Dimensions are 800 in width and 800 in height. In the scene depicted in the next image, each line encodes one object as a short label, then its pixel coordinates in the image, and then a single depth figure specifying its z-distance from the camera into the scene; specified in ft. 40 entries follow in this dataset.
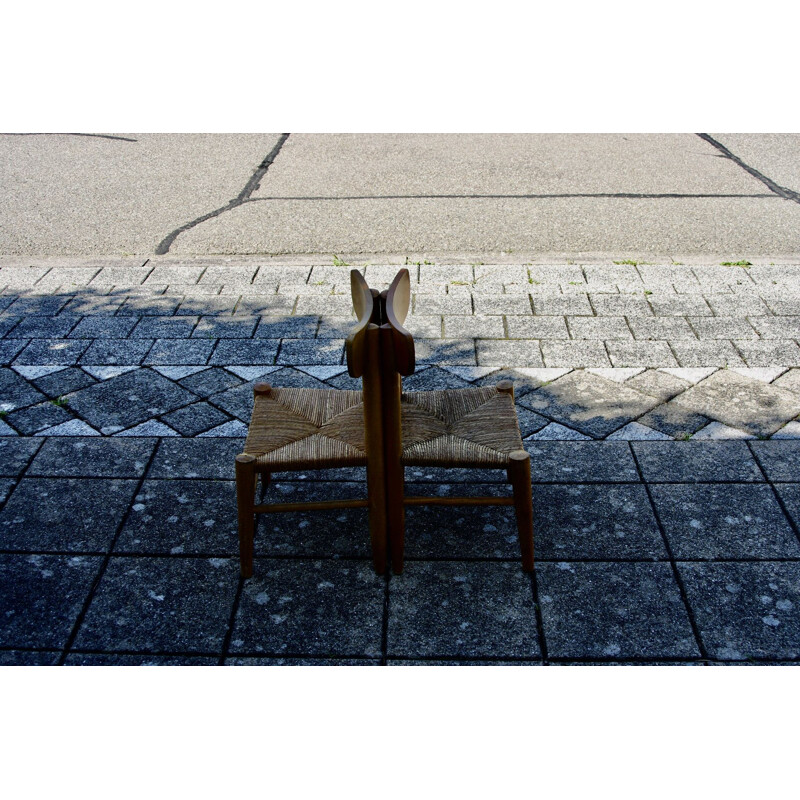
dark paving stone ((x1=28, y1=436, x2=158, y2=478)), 12.74
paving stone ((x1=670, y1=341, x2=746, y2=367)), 15.81
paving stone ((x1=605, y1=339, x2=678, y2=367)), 15.88
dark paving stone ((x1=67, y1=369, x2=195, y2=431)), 14.23
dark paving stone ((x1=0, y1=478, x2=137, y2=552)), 11.27
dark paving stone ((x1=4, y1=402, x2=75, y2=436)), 13.92
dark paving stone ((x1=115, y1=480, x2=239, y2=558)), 11.22
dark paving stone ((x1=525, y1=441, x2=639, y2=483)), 12.53
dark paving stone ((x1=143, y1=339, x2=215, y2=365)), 16.19
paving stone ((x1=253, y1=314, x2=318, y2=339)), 17.20
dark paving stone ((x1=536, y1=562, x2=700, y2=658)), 9.53
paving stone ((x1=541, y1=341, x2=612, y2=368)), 15.90
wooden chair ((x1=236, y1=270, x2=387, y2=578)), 9.06
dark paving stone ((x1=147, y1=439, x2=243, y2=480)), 12.73
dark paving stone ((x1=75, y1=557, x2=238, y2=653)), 9.73
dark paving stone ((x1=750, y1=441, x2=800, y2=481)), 12.46
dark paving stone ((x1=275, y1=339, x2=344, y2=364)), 16.17
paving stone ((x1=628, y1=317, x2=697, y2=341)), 16.90
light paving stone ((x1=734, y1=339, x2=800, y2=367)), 15.79
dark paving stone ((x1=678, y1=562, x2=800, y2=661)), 9.50
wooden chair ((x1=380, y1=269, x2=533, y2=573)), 9.26
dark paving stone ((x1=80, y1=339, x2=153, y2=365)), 16.21
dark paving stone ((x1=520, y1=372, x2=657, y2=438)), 13.94
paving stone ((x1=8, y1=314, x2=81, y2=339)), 17.29
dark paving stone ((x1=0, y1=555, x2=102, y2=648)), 9.79
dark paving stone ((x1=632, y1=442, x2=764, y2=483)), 12.46
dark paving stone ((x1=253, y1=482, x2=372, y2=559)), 11.16
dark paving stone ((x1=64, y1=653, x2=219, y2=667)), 9.43
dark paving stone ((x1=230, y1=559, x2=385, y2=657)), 9.68
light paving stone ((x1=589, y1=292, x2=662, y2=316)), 17.92
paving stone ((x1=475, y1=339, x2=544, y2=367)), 15.99
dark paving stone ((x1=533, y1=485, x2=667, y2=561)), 11.02
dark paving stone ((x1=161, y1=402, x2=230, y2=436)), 13.91
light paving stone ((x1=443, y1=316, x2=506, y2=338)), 17.11
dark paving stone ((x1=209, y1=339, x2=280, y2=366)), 16.21
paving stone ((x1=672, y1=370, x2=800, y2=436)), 13.85
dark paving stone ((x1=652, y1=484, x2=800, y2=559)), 10.99
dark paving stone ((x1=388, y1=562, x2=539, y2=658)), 9.61
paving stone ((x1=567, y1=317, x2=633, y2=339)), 16.99
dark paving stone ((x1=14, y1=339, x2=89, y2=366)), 16.24
